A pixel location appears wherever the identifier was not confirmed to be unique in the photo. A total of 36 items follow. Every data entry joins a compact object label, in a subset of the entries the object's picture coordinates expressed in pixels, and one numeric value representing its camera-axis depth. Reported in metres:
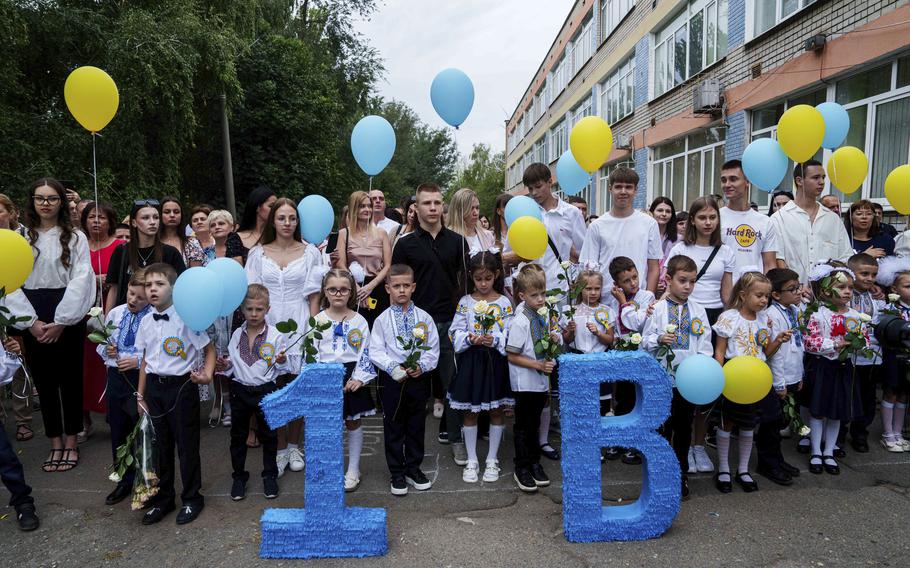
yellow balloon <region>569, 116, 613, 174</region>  4.48
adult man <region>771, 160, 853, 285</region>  4.69
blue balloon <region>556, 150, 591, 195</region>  5.31
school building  6.95
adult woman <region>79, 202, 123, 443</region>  4.87
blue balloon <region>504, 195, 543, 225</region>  4.23
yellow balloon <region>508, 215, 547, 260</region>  3.81
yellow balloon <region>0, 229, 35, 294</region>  3.39
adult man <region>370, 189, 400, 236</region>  5.98
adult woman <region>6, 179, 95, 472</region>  4.16
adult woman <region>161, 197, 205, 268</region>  4.68
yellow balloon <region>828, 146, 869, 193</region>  4.87
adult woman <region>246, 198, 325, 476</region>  4.19
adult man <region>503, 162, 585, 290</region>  4.50
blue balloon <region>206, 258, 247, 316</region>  3.37
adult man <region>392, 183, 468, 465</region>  4.29
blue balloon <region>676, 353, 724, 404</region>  3.29
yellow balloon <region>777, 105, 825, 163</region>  4.46
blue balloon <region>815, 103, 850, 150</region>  5.15
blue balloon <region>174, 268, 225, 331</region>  3.16
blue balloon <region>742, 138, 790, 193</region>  4.76
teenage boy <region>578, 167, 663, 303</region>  4.32
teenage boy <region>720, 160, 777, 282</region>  4.30
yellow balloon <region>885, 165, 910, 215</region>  4.55
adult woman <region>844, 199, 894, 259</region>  5.09
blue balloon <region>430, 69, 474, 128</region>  4.77
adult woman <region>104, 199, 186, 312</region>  4.24
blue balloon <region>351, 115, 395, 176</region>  4.79
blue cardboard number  3.04
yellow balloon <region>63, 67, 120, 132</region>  4.28
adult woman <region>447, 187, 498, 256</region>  4.65
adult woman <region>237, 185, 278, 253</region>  4.79
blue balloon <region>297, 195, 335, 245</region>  4.65
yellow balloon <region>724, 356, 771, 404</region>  3.36
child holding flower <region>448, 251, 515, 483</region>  3.88
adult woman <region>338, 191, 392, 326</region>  5.16
